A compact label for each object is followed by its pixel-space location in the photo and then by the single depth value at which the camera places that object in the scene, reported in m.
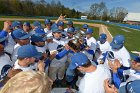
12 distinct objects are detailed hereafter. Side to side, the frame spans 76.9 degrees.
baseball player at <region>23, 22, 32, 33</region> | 3.07
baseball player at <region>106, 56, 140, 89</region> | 1.41
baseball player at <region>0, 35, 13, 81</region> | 1.60
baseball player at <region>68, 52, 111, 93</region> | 1.46
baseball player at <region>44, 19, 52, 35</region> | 3.40
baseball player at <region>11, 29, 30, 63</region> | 2.17
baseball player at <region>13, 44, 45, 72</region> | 1.59
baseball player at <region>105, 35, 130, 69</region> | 2.32
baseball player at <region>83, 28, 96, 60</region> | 2.95
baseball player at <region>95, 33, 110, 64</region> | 3.27
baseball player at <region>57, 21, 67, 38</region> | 3.13
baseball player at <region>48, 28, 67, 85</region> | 2.70
